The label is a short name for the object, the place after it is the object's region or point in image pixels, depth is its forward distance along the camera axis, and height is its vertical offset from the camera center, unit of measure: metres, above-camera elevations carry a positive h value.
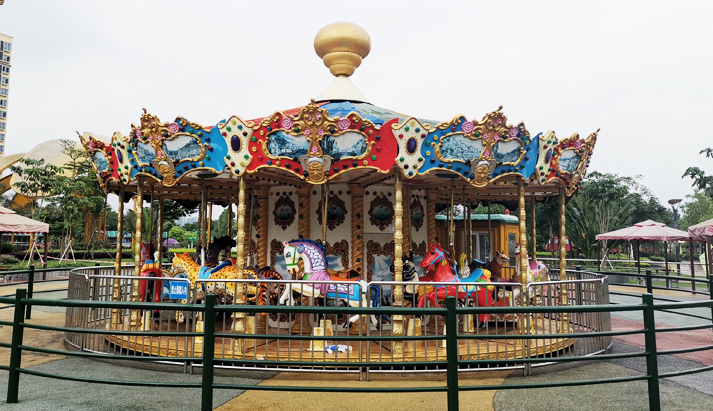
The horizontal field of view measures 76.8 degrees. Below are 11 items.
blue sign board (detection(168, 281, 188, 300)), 8.27 -0.73
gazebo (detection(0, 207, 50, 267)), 18.58 +1.12
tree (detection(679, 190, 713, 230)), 53.00 +5.13
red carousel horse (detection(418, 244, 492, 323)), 7.25 -0.41
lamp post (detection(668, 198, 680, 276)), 24.51 +2.78
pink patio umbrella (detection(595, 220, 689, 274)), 20.26 +0.87
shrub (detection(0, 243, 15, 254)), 33.78 +0.19
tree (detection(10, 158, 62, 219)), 27.72 +4.48
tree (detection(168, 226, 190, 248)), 40.52 +1.57
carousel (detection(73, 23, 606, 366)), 6.59 +1.17
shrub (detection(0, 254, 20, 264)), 28.48 -0.58
